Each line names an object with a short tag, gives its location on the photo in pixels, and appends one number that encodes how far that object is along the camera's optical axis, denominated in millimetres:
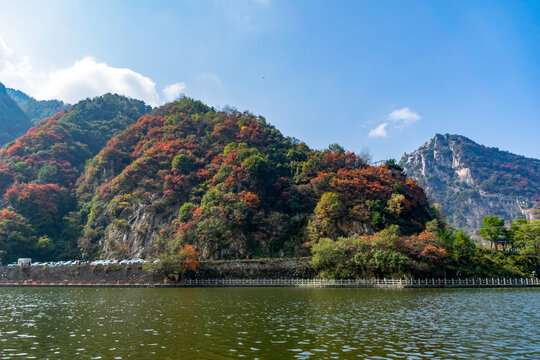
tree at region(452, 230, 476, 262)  65000
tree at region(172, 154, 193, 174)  98500
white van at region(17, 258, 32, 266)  80012
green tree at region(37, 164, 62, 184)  110062
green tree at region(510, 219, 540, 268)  65000
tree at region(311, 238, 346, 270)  64062
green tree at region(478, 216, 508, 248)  73938
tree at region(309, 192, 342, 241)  76812
